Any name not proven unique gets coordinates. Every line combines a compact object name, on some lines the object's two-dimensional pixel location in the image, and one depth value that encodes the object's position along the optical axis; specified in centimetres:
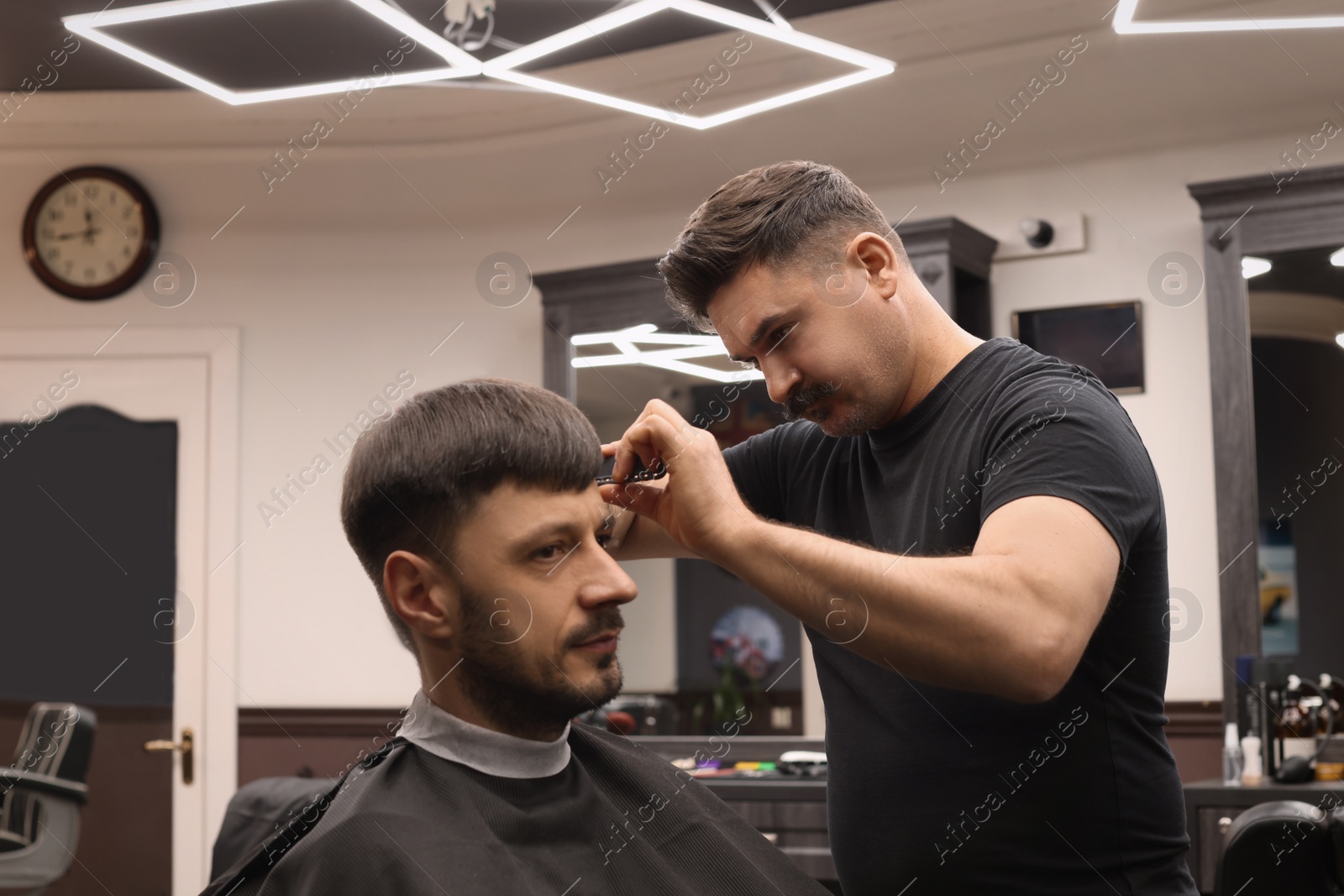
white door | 455
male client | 147
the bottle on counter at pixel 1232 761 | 318
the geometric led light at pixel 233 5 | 298
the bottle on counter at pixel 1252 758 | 312
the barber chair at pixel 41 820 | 383
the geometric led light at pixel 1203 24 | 305
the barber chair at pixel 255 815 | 212
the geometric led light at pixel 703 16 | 304
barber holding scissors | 124
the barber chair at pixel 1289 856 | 164
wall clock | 471
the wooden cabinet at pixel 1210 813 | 295
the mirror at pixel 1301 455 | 328
